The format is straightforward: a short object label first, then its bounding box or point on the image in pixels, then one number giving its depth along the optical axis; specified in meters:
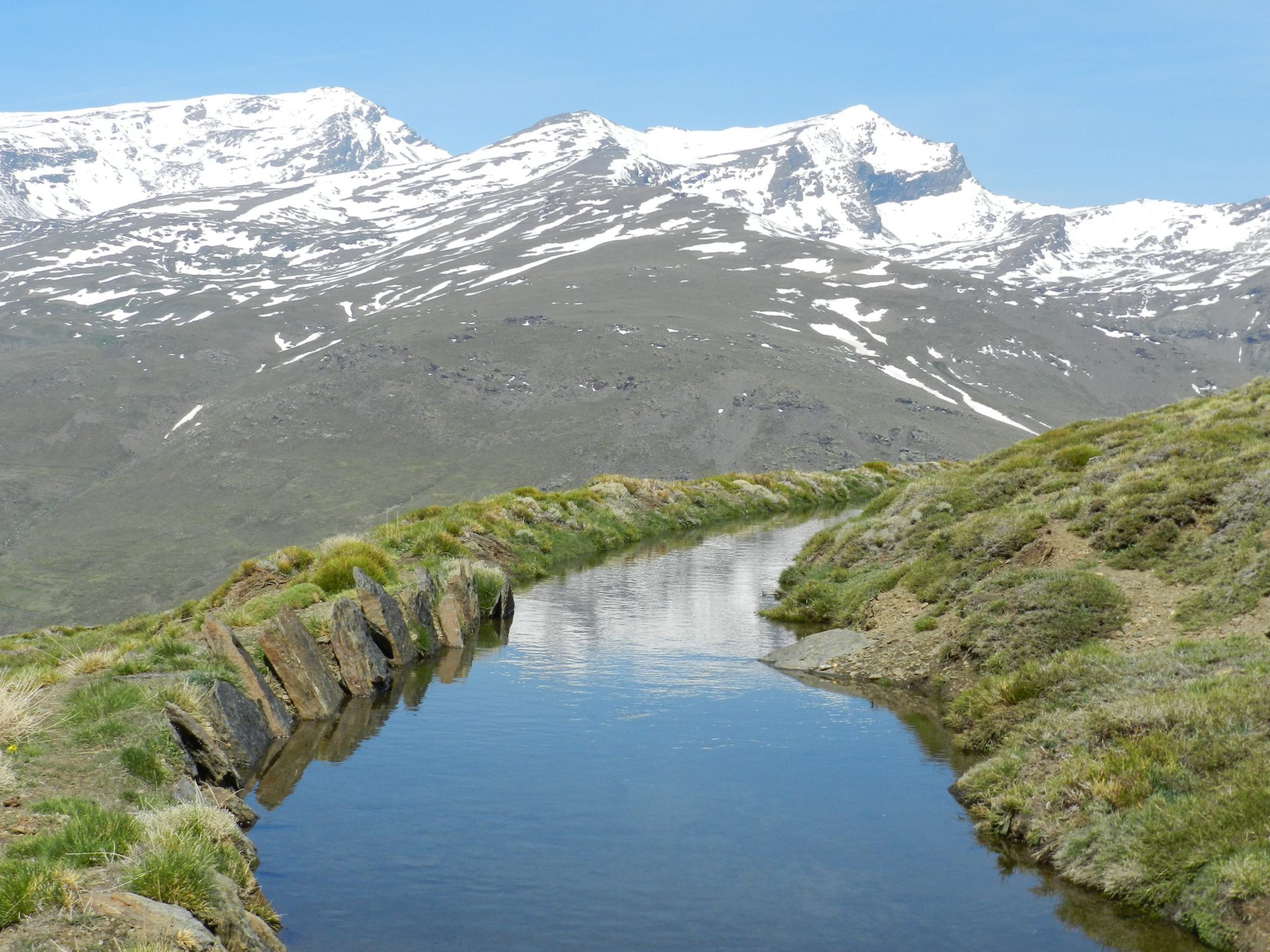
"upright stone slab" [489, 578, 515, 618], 28.05
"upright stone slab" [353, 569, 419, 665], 21.98
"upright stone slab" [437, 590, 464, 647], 24.42
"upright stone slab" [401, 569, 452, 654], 23.56
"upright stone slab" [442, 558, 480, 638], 25.78
